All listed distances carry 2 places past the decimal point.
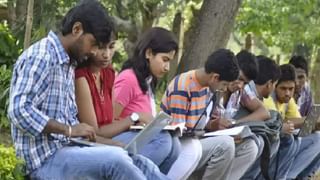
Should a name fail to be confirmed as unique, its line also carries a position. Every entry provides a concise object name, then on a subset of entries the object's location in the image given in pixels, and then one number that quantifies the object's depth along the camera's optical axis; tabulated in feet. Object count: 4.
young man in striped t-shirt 27.61
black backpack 31.06
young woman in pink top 25.49
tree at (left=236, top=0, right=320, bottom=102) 67.98
